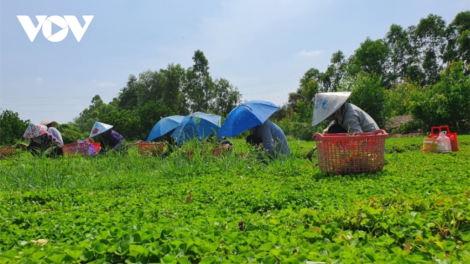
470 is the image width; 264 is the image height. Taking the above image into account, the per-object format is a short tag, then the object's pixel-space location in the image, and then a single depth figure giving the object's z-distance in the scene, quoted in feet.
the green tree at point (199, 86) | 117.70
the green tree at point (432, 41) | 110.22
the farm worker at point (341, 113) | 16.75
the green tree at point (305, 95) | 71.12
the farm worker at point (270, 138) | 20.42
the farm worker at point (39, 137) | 30.17
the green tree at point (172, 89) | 113.80
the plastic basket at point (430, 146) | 22.27
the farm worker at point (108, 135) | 30.53
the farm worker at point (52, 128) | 33.45
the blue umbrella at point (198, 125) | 26.53
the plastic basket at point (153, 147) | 26.48
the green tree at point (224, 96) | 118.52
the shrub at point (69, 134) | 60.80
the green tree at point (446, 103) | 49.27
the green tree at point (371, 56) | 108.17
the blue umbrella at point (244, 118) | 20.34
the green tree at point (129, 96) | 134.51
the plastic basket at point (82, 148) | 28.48
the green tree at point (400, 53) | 118.62
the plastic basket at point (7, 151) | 32.02
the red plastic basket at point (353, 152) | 13.82
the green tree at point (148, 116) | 72.74
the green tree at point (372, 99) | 55.26
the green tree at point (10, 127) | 48.21
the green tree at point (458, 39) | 98.78
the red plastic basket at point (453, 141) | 22.36
